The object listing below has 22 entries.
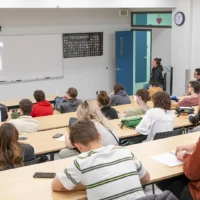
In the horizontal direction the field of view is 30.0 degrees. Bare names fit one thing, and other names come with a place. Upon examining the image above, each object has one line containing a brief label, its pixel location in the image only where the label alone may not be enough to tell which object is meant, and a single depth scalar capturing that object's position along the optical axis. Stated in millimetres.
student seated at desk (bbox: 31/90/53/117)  5996
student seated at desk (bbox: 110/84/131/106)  6672
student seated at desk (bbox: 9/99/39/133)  4734
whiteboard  8820
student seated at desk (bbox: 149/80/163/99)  7254
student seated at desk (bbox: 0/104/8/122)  5674
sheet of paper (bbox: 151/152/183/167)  2971
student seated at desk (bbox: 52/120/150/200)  2307
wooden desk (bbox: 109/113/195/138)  4559
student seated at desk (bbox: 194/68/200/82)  7984
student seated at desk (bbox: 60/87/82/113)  6164
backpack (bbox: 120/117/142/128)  4762
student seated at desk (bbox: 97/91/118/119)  5047
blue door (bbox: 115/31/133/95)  10117
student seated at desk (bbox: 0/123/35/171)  3193
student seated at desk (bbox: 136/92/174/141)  4441
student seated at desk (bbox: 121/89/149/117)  5234
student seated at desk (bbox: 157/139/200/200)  2553
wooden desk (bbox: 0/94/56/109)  7168
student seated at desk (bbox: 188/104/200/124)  4977
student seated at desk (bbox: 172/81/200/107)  6188
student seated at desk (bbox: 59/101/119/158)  3596
